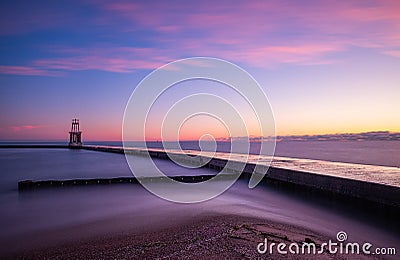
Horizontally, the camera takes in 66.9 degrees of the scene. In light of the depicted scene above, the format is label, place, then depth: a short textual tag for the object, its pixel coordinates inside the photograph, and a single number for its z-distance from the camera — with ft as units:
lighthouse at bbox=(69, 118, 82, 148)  221.76
